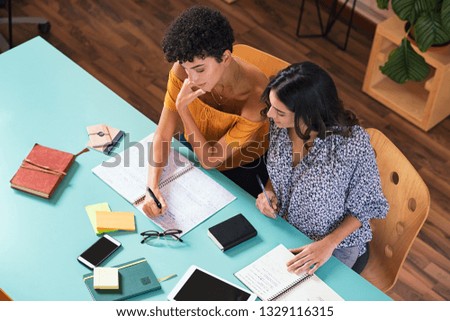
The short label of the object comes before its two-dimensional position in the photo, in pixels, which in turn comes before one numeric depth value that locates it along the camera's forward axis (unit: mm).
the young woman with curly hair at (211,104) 2268
